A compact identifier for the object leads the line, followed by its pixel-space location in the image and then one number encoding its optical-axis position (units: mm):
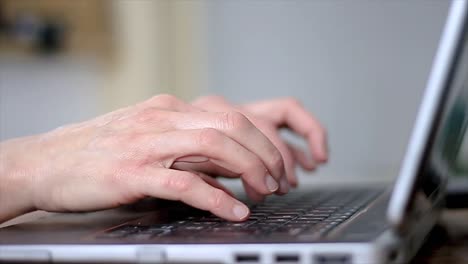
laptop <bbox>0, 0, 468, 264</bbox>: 704
